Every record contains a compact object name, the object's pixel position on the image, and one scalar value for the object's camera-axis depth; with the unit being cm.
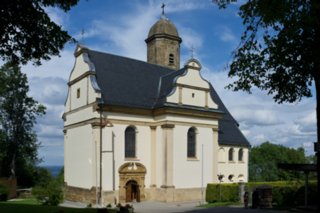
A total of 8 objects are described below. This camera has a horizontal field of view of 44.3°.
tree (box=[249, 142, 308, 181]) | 7512
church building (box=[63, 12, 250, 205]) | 3142
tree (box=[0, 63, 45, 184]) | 4491
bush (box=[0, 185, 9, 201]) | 2966
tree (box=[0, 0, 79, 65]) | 1184
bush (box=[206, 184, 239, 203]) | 3194
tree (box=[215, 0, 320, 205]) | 1044
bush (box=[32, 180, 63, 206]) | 2562
